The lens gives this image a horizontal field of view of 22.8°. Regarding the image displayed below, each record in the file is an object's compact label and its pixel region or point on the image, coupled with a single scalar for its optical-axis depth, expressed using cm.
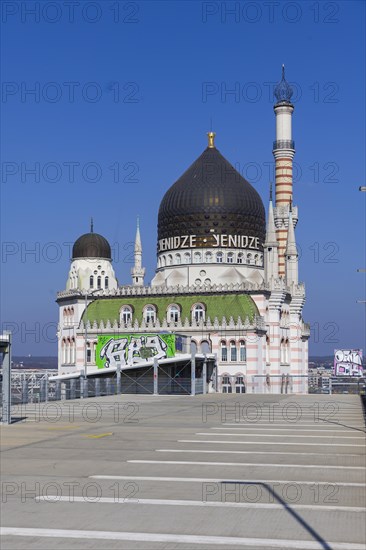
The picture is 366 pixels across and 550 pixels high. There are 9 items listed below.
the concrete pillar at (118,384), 6573
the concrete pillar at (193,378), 6798
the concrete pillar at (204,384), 7200
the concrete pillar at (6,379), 3356
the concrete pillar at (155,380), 6686
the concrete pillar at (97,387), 5931
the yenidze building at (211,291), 9169
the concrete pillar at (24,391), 4687
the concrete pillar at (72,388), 5459
